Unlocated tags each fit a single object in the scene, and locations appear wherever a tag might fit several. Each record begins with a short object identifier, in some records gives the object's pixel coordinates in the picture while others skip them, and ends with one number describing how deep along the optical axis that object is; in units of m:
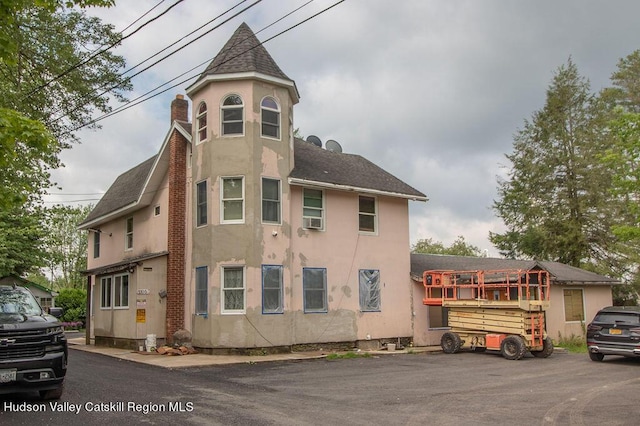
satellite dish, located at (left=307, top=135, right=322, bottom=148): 25.39
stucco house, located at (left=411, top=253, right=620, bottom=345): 22.62
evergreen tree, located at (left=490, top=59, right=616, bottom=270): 35.22
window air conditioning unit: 19.94
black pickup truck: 8.98
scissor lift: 17.97
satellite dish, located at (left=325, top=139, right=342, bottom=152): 25.69
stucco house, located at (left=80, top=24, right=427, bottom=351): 18.42
